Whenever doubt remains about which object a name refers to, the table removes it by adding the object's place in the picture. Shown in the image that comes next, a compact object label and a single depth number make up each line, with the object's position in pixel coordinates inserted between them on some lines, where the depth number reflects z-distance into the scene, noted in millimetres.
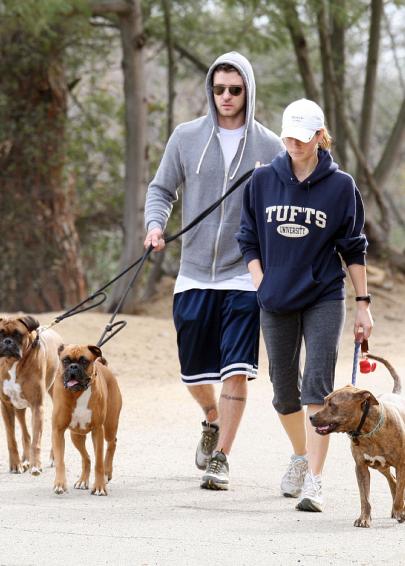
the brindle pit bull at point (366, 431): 11969
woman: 12844
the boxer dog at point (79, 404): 13437
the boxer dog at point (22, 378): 14984
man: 14375
